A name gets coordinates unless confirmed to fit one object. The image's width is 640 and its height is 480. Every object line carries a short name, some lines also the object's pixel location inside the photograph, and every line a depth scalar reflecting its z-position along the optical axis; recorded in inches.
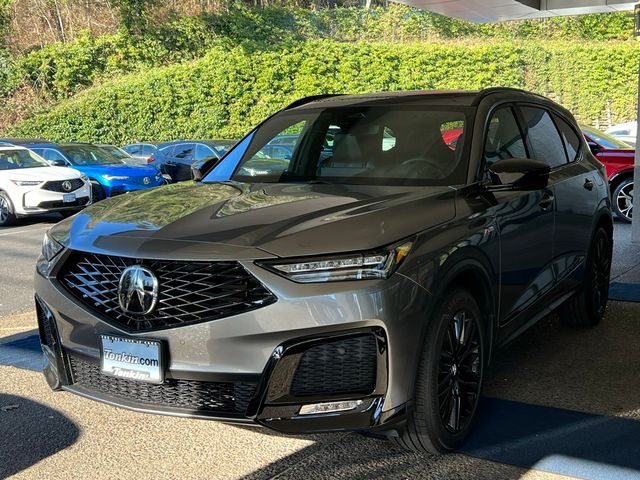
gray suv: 113.0
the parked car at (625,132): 547.2
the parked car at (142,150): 787.6
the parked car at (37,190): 520.4
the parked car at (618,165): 434.6
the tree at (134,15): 1160.8
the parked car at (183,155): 717.3
